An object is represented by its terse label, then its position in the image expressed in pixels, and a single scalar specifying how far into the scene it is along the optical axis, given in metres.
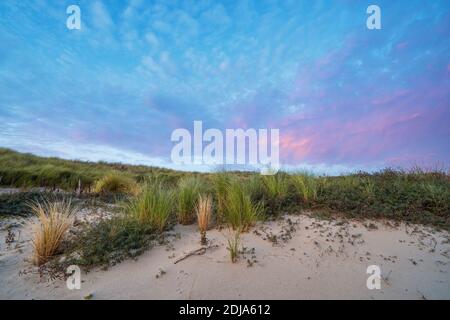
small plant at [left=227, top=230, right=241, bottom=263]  4.35
